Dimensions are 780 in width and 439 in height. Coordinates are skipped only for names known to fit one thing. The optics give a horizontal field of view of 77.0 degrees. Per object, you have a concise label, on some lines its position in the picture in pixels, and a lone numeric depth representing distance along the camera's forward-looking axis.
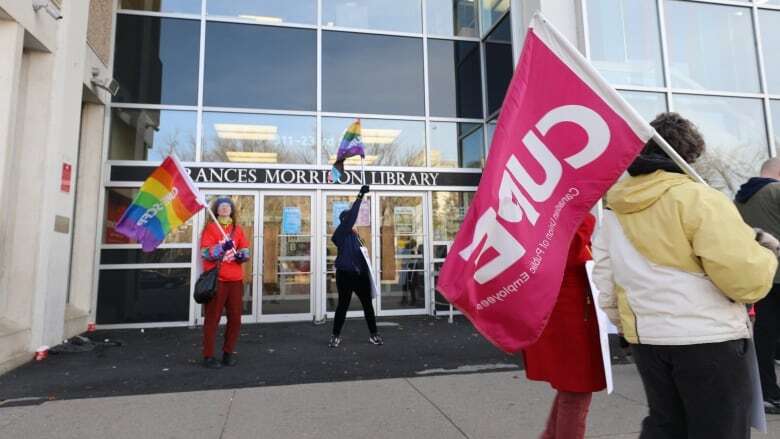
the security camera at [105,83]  7.91
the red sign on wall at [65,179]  6.69
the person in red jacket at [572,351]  2.33
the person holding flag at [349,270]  6.51
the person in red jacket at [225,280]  5.36
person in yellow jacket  1.73
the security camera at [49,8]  5.99
